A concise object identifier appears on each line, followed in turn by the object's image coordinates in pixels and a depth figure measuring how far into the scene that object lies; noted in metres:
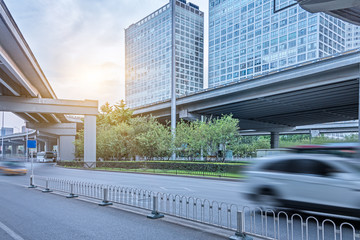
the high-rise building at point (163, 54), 129.50
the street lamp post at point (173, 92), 37.12
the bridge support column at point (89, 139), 39.06
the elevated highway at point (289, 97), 27.58
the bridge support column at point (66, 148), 61.38
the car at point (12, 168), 25.62
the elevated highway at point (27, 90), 19.13
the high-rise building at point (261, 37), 96.53
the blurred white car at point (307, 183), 7.07
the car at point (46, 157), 67.19
